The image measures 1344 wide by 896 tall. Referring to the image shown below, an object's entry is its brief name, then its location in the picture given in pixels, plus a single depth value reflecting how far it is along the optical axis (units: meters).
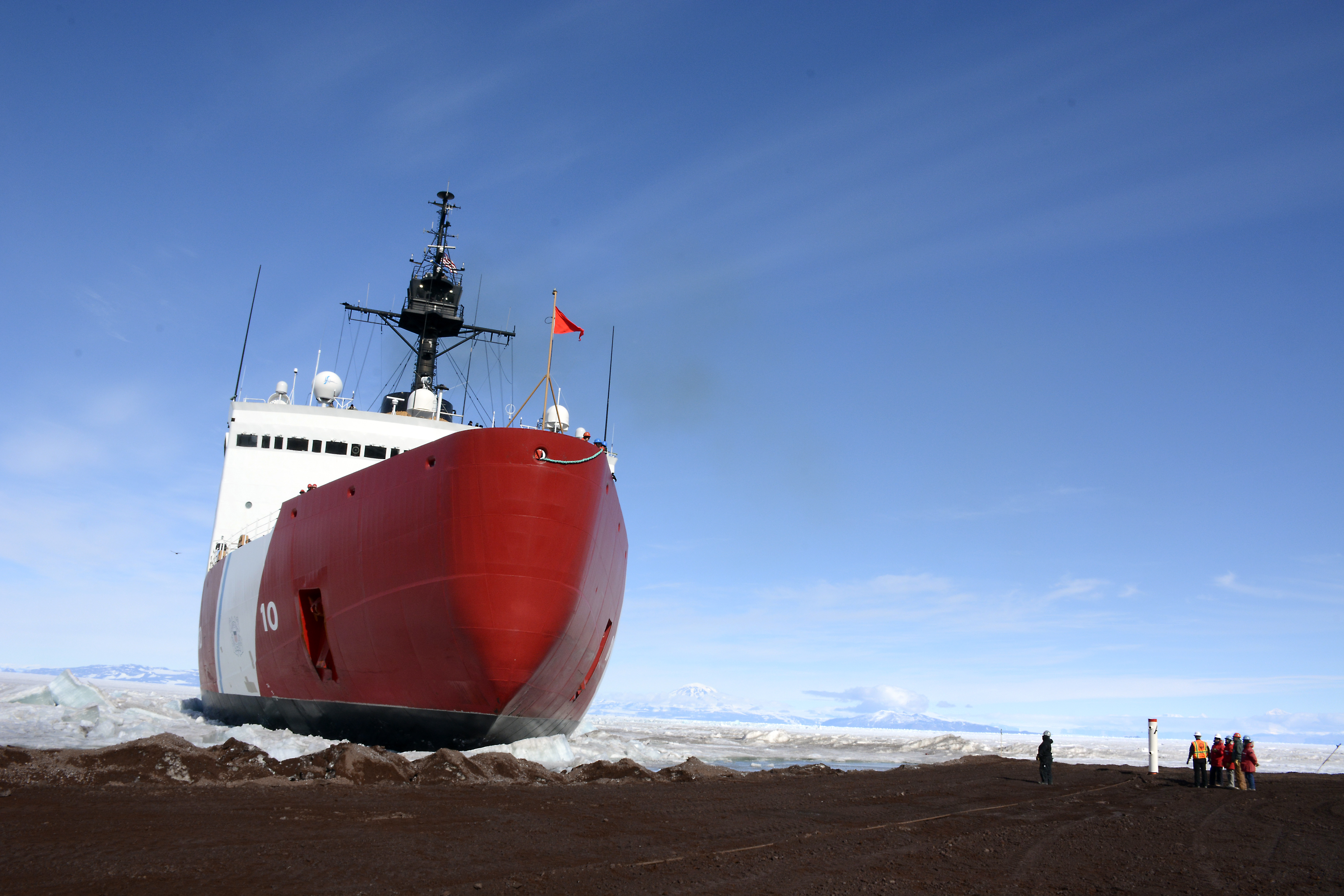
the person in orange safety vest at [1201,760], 18.56
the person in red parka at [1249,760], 17.75
